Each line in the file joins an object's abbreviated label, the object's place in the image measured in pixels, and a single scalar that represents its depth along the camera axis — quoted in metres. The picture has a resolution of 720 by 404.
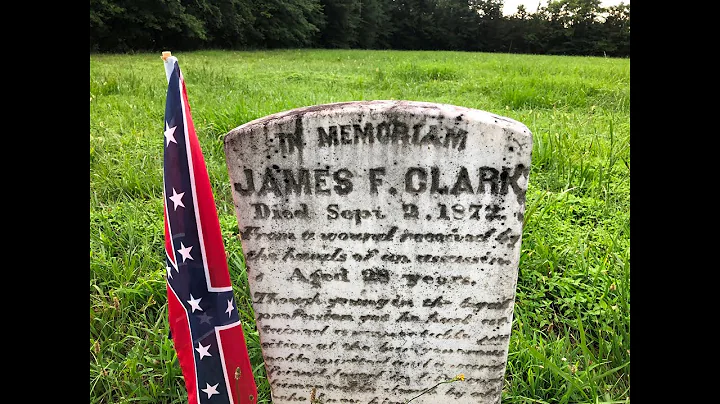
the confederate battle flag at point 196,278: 1.41
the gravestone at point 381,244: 1.30
